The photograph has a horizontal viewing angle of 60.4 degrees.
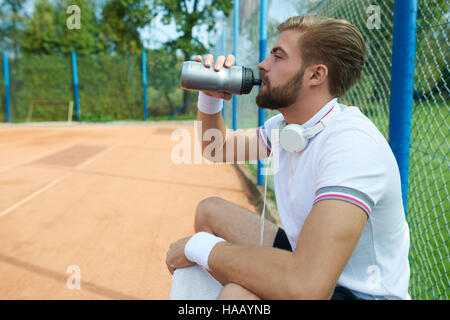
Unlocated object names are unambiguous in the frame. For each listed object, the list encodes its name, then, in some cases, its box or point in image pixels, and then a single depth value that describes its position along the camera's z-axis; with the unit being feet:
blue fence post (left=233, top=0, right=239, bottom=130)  24.80
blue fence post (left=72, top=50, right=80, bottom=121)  56.49
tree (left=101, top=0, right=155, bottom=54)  70.59
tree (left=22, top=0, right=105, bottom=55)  76.38
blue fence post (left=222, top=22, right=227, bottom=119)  33.64
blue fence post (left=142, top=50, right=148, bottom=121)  56.39
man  3.68
